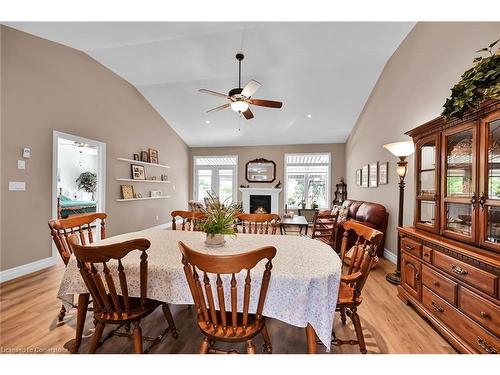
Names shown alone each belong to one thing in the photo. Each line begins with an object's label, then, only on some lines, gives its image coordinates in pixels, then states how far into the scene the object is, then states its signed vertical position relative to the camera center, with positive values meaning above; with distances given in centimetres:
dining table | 127 -57
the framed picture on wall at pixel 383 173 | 420 +26
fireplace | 772 -53
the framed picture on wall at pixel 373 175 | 467 +25
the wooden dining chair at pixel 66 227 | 188 -37
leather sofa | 393 -56
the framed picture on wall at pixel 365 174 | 516 +29
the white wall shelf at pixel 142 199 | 496 -32
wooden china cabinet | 151 -38
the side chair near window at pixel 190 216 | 288 -38
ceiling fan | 309 +122
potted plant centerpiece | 173 -27
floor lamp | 298 +28
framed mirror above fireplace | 772 +52
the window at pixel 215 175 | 803 +37
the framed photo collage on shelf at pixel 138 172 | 536 +31
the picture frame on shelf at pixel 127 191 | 502 -14
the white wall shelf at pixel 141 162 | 501 +54
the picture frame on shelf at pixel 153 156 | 595 +77
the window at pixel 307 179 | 750 +23
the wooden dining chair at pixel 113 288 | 125 -61
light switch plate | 298 -3
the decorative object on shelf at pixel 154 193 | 605 -21
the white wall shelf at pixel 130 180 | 487 +11
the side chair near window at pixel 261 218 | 253 -35
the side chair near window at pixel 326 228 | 365 -67
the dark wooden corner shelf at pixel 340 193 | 718 -19
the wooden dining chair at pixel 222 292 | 109 -56
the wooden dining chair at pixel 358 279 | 153 -61
